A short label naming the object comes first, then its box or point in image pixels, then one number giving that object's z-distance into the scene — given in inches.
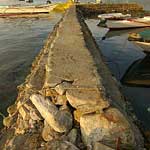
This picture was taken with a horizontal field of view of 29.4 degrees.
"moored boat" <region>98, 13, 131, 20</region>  1295.9
